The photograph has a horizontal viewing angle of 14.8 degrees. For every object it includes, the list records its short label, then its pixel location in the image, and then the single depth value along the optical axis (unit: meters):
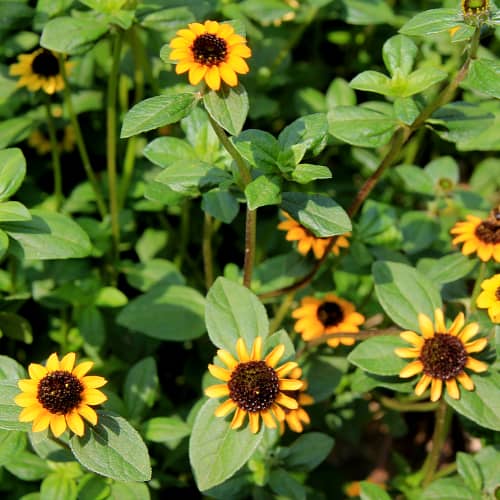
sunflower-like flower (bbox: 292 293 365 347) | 0.48
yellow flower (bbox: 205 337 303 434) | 0.43
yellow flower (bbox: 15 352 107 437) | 0.42
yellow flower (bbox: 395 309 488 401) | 0.44
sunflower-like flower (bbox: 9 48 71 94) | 0.50
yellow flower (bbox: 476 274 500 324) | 0.44
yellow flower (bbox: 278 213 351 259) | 0.47
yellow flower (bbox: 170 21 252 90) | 0.42
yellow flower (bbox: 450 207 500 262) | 0.46
